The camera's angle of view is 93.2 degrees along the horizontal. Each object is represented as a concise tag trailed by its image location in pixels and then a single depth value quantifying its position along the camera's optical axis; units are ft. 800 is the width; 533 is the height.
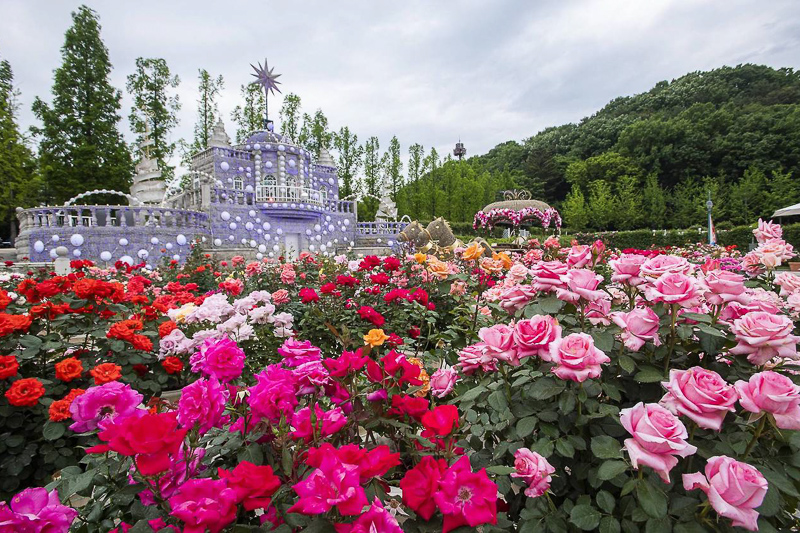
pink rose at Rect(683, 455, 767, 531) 2.72
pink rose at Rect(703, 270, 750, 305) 4.03
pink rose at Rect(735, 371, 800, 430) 2.97
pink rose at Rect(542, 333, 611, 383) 3.37
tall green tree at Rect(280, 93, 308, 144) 88.17
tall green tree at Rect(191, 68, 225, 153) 78.79
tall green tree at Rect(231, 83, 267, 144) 85.15
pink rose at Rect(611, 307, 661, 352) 3.80
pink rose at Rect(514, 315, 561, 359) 3.74
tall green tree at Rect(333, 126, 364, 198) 95.76
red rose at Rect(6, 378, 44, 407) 5.63
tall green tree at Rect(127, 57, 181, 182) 72.84
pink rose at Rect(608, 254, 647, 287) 4.49
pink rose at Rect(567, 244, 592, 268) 5.09
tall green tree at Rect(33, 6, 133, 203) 63.72
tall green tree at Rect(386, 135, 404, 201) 103.35
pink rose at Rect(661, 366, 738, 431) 2.99
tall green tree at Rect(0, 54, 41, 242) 52.95
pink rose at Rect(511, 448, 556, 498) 3.47
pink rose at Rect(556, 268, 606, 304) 4.08
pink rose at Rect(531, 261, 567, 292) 4.40
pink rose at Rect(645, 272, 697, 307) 3.67
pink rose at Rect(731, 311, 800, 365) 3.47
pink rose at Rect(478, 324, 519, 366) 3.98
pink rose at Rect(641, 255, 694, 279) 4.30
